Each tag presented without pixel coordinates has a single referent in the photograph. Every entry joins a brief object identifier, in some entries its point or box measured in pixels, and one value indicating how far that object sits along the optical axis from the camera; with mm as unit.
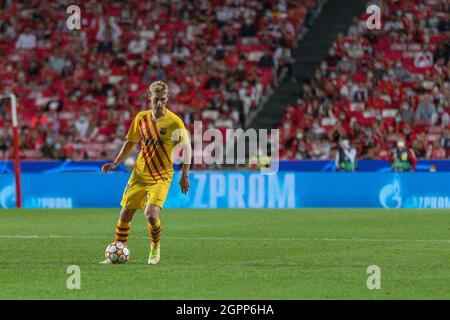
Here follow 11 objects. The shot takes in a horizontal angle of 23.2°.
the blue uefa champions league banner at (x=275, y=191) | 27703
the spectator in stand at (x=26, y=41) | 39906
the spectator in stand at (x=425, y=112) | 33406
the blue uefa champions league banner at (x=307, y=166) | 31697
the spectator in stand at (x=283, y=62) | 36625
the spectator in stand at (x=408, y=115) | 33531
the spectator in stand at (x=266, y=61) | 37062
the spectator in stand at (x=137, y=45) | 38812
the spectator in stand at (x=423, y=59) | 35375
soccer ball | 13383
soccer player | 13422
